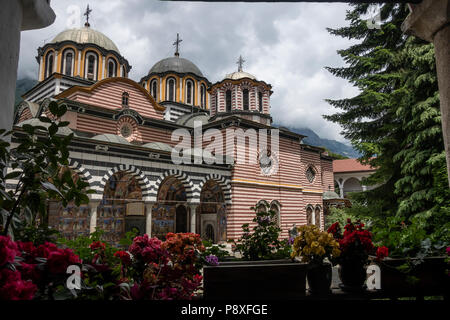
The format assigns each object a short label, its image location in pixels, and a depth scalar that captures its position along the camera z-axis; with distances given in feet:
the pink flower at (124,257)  7.14
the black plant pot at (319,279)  8.34
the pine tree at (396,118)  22.24
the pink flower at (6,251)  4.09
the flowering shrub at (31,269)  4.02
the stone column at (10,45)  6.30
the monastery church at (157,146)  42.88
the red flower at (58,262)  4.65
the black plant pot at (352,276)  8.54
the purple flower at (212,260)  7.92
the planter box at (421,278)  8.23
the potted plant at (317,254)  8.36
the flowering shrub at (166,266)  5.45
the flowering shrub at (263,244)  9.90
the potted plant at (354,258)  8.57
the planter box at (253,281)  7.45
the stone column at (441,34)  7.51
